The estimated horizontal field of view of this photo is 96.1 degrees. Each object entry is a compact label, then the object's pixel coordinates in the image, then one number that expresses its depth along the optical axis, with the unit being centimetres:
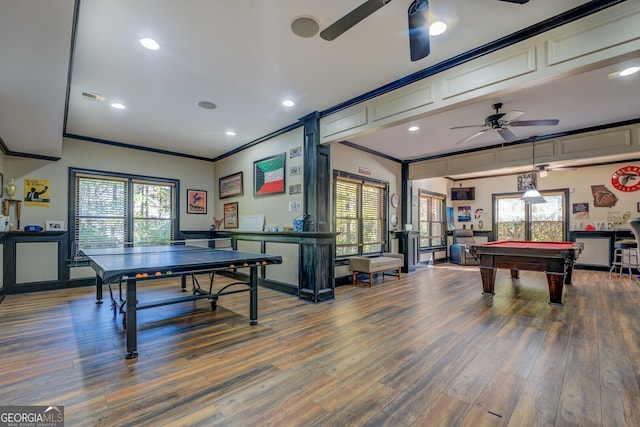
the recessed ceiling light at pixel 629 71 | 306
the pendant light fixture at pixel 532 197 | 584
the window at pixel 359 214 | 568
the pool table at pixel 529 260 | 404
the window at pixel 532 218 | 816
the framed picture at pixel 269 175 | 525
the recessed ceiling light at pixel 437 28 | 249
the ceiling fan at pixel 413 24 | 176
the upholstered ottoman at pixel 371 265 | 539
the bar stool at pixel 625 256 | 633
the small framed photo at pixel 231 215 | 651
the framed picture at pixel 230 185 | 640
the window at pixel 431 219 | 841
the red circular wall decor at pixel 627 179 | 707
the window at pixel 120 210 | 549
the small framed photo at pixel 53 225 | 512
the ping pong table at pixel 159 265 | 233
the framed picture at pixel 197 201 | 686
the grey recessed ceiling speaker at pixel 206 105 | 409
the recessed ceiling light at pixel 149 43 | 267
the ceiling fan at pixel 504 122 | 387
